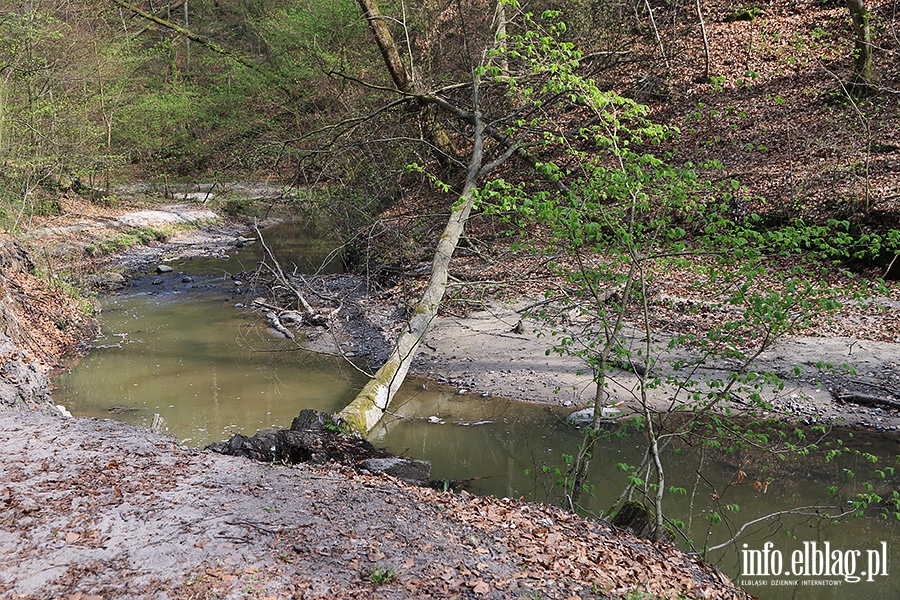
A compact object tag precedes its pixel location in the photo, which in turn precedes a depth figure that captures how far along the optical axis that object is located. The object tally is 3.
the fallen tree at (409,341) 8.30
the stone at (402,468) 6.72
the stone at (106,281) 15.84
